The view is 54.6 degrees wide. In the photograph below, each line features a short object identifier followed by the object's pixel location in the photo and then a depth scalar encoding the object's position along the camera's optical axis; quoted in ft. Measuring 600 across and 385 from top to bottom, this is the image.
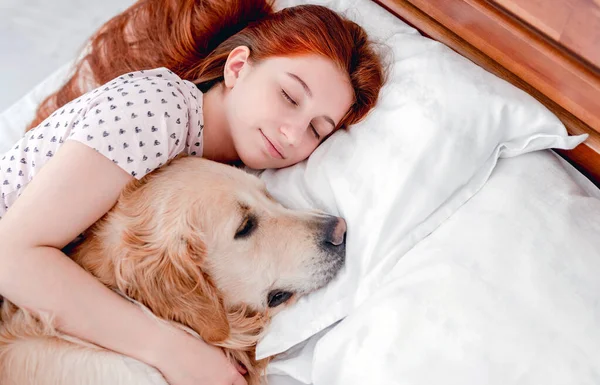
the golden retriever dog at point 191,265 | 4.76
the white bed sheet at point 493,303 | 4.20
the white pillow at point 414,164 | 5.08
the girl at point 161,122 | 4.83
